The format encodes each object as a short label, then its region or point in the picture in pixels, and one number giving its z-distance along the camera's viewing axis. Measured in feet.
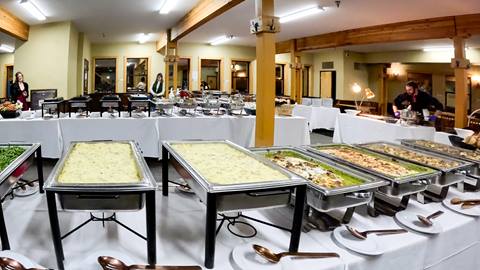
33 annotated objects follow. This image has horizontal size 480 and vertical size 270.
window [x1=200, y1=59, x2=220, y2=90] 36.81
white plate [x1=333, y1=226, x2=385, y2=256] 3.59
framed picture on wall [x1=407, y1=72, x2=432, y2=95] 37.75
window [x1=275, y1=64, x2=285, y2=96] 39.88
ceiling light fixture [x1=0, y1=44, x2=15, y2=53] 29.06
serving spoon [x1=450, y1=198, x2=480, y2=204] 4.91
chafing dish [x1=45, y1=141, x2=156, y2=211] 3.11
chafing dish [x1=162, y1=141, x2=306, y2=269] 3.15
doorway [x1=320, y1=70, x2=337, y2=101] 37.37
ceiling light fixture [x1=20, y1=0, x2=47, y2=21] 16.12
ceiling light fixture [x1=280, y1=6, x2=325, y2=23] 18.54
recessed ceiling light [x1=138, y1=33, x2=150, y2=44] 29.99
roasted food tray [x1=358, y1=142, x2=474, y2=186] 4.84
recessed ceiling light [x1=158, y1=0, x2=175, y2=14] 18.29
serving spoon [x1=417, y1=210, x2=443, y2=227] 4.21
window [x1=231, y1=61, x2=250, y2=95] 38.06
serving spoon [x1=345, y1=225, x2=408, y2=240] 3.85
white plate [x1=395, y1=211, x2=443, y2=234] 4.07
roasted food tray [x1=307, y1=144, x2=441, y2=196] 4.26
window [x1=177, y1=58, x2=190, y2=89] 35.76
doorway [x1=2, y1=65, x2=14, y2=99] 34.74
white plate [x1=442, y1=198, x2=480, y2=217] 4.58
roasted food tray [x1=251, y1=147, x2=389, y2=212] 3.75
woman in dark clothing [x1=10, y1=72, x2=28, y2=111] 17.39
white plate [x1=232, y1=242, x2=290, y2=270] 3.22
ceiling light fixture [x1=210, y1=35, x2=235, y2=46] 29.97
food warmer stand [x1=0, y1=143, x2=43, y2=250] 3.48
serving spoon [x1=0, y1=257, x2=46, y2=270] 2.87
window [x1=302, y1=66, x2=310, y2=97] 40.93
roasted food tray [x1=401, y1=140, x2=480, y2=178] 5.44
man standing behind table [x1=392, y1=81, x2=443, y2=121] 14.07
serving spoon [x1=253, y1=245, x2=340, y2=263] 3.35
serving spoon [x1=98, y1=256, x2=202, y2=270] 3.06
